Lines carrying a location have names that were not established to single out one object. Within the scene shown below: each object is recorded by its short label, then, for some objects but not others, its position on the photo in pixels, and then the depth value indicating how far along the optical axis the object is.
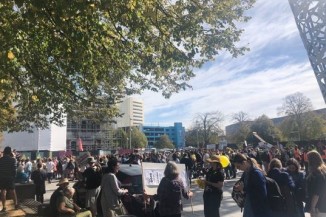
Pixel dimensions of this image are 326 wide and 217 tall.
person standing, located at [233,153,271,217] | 5.17
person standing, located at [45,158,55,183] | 25.44
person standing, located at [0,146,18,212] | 10.32
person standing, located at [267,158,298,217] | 5.73
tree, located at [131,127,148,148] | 109.26
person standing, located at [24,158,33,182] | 21.17
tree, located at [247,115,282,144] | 73.29
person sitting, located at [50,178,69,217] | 7.07
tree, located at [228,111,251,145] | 80.47
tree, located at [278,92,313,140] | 63.62
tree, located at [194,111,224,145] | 89.69
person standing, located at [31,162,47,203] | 13.17
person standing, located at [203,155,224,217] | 6.95
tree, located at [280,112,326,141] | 58.41
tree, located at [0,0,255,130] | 6.91
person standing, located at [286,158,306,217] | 6.38
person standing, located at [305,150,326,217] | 6.09
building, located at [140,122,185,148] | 174.04
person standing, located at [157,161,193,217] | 5.67
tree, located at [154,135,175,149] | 127.62
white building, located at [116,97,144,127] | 168.38
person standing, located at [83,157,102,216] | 9.41
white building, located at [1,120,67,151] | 44.53
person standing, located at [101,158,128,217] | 7.34
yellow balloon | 7.38
